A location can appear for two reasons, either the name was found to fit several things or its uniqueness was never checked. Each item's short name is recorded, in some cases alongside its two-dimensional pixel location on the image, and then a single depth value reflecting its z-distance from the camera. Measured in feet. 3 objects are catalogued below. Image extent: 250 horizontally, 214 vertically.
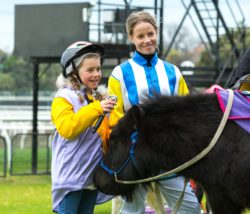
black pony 26.21
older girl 31.68
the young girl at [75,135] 29.27
